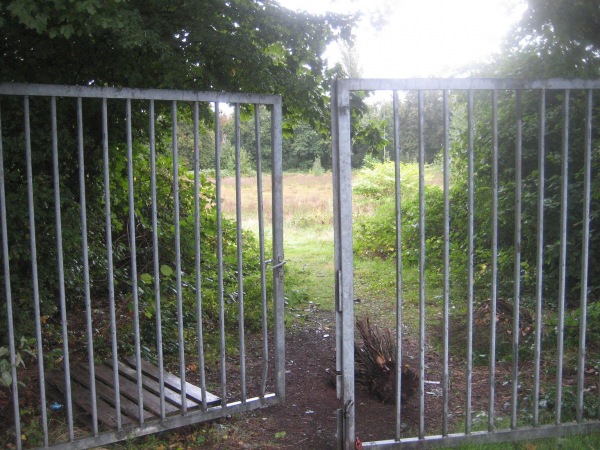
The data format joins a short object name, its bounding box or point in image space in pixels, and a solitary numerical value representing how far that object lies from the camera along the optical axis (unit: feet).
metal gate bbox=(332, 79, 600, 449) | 11.98
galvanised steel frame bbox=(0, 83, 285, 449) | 11.46
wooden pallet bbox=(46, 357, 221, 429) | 13.44
